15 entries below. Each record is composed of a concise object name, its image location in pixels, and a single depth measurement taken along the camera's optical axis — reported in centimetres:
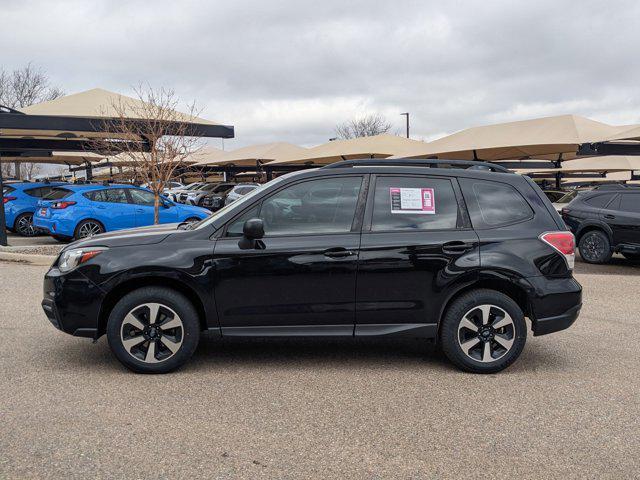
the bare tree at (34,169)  6800
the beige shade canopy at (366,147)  2066
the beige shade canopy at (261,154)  2762
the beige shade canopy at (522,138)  1516
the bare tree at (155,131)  1373
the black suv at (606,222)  1104
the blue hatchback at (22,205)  1597
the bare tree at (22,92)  4416
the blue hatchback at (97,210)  1289
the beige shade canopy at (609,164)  3294
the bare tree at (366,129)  6028
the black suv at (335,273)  455
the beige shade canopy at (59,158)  2519
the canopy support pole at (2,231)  1284
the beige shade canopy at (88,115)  1297
